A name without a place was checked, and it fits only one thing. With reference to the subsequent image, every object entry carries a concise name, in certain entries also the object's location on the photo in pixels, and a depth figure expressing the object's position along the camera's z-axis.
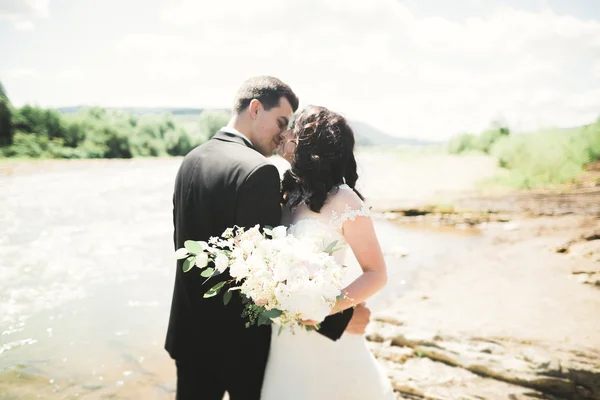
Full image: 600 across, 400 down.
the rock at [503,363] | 3.79
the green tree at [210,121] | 82.56
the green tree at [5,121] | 36.91
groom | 1.97
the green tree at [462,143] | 80.81
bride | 2.18
